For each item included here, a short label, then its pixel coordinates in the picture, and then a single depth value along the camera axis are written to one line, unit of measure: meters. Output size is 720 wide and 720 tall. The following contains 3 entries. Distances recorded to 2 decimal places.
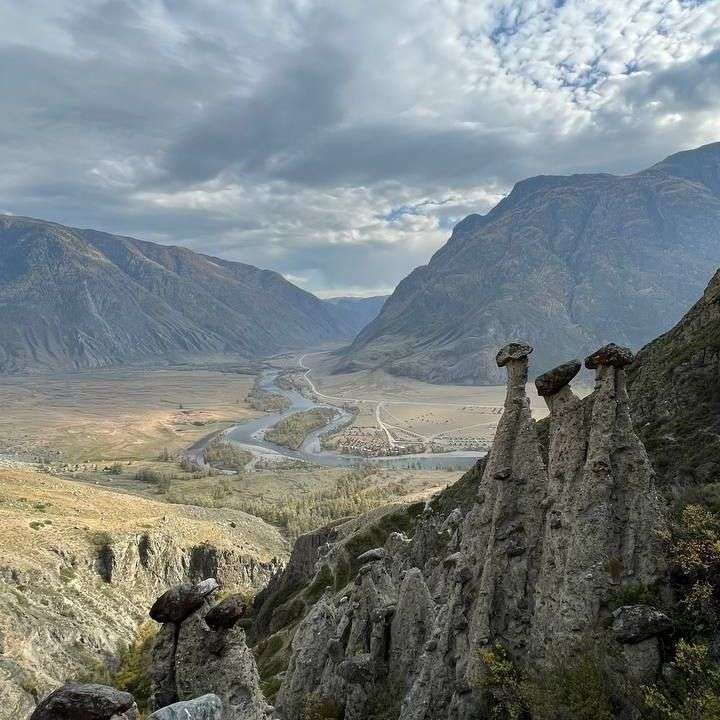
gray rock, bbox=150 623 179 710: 15.32
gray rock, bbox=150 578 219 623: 15.52
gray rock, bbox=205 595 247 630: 15.58
